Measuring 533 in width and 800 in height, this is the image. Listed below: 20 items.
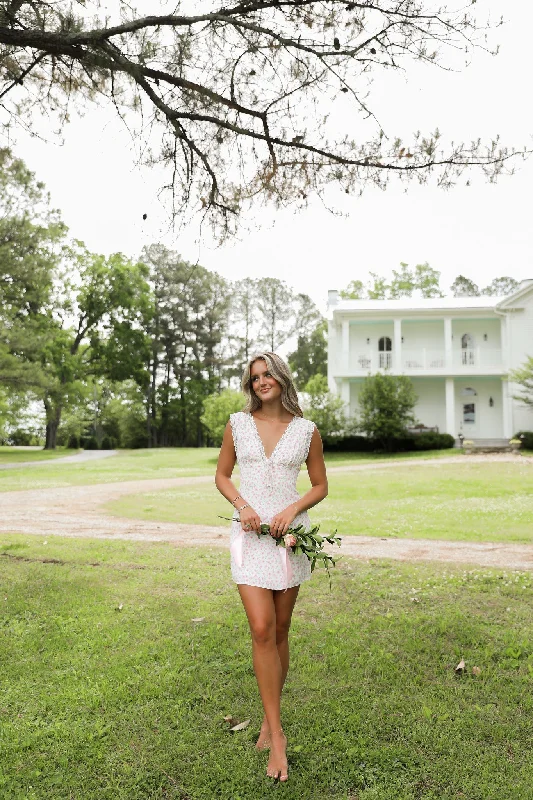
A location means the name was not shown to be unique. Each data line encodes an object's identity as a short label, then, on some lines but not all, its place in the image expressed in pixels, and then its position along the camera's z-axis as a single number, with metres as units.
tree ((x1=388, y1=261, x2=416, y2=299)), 42.94
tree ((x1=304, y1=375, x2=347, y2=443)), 25.49
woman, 2.95
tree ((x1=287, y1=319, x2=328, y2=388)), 43.84
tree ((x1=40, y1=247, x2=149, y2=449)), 35.69
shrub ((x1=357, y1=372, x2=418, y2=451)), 24.58
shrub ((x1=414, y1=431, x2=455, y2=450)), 24.92
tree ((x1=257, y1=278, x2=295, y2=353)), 44.38
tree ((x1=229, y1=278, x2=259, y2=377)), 44.12
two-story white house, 26.86
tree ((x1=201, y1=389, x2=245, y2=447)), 27.44
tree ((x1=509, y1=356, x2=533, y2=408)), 24.55
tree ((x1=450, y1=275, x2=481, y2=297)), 47.59
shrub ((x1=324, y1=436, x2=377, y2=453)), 25.89
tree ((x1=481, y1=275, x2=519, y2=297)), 47.00
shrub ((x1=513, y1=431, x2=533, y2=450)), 23.89
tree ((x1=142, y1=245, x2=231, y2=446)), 41.94
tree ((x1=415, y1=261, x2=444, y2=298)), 43.28
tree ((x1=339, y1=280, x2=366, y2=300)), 43.75
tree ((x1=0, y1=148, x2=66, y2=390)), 22.70
